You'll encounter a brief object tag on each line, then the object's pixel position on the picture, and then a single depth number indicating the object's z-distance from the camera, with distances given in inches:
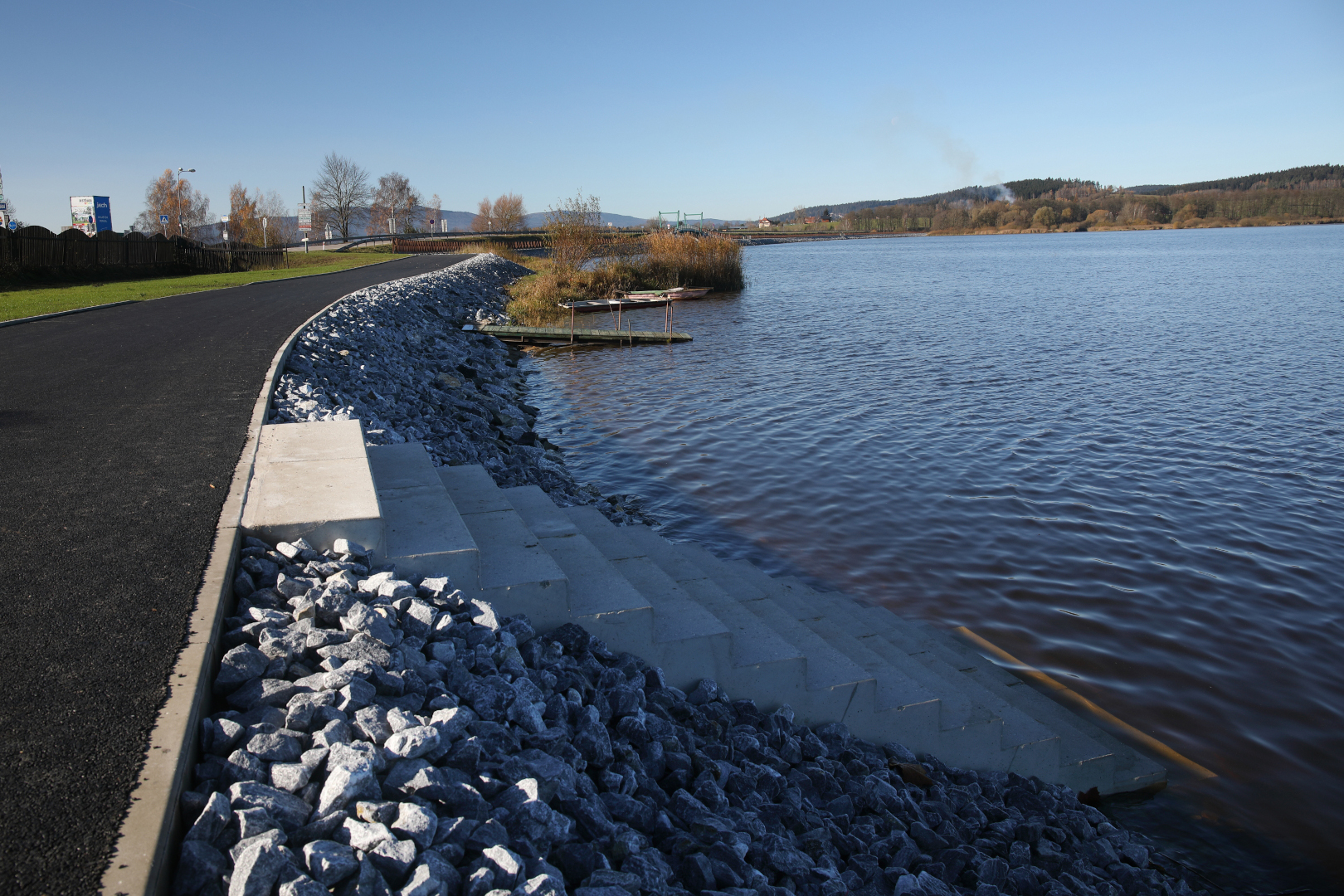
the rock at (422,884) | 88.5
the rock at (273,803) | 97.1
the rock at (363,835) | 94.1
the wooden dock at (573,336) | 1002.7
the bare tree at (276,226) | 2328.0
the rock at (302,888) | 86.0
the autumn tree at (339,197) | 3395.7
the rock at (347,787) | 99.1
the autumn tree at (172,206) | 2603.3
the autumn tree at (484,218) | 4790.8
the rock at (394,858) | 91.8
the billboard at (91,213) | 1699.1
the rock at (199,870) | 88.0
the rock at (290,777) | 101.5
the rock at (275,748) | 106.3
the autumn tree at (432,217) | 5310.0
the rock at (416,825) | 96.2
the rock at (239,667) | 121.6
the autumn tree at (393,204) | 4062.5
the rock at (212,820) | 92.6
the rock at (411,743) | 107.8
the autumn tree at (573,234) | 1457.9
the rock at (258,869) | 86.0
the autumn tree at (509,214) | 4886.8
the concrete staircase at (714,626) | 167.2
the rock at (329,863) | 89.3
